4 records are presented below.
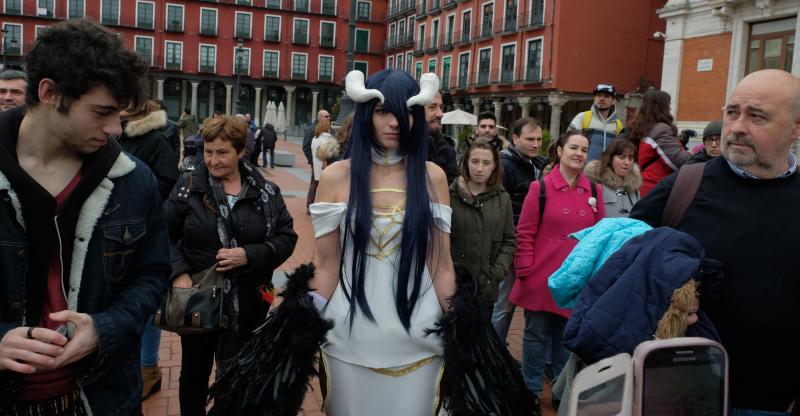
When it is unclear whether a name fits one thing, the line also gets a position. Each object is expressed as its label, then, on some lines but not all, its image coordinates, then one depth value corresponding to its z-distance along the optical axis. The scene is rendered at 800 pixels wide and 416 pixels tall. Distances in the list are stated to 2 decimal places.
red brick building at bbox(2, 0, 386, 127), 50.31
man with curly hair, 1.72
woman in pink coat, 4.14
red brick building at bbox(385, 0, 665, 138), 30.34
